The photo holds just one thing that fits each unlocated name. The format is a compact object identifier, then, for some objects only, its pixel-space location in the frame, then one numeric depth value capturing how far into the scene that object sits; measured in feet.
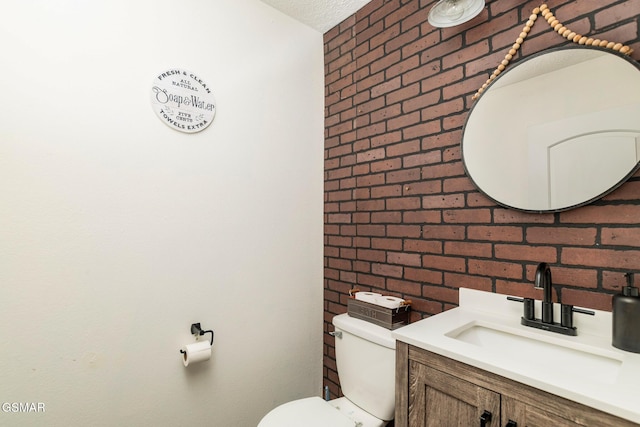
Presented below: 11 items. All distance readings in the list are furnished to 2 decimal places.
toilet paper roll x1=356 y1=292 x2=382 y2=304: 5.25
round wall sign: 4.78
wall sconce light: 4.12
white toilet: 4.46
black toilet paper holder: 4.95
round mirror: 3.36
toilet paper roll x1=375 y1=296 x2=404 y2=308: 4.95
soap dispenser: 2.96
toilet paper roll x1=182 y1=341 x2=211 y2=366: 4.69
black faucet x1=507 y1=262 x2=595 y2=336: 3.36
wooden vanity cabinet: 2.42
